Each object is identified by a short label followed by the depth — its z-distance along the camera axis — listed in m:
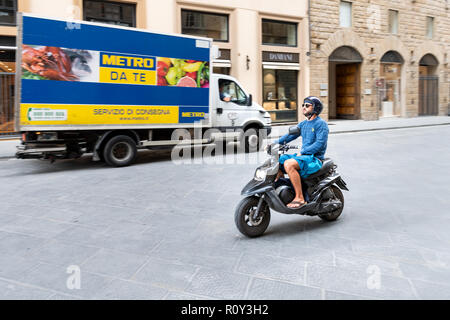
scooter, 4.72
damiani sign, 21.44
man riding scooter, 4.89
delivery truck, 9.03
